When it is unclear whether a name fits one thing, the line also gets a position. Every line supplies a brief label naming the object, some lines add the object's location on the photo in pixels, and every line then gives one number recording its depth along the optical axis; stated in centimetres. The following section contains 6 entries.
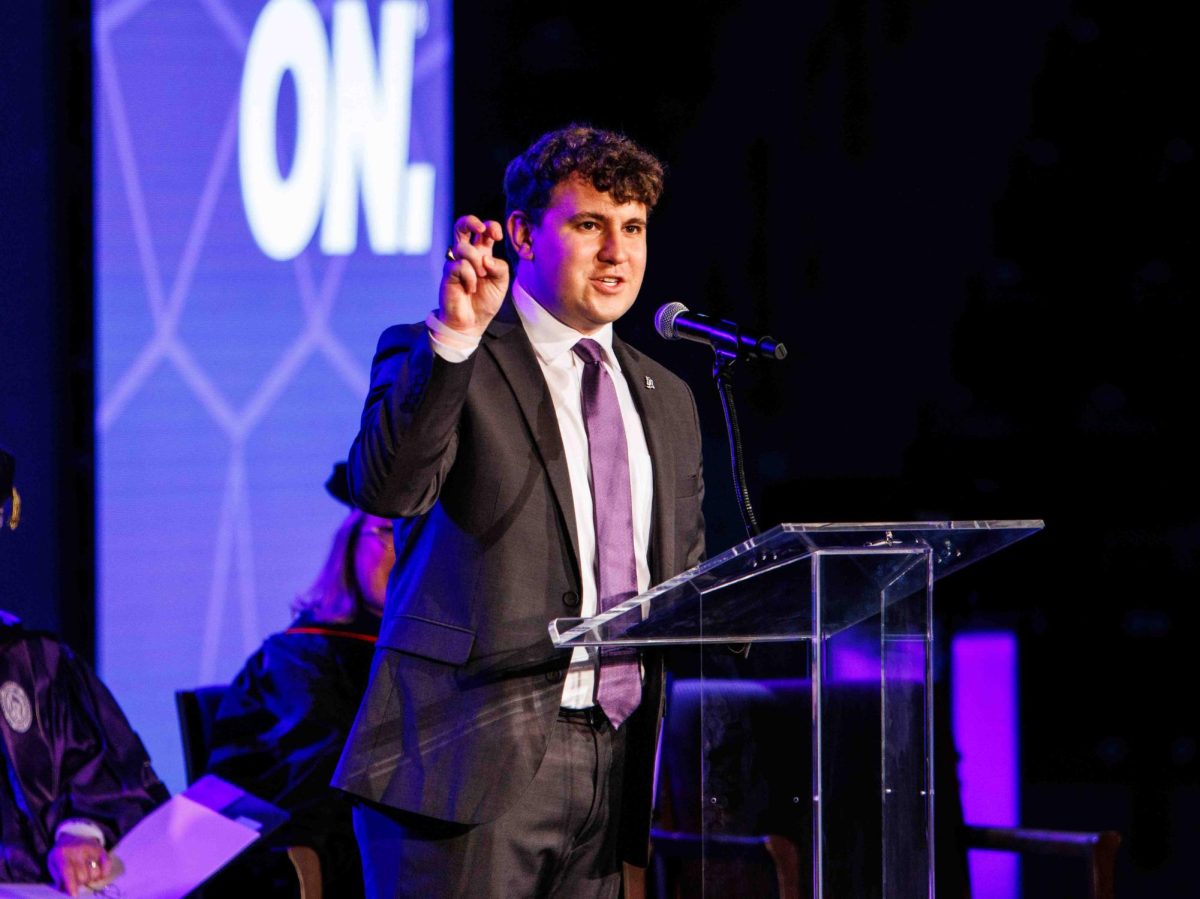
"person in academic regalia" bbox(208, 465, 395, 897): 1074
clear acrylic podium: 921
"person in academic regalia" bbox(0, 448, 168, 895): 1021
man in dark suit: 932
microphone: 934
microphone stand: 937
